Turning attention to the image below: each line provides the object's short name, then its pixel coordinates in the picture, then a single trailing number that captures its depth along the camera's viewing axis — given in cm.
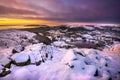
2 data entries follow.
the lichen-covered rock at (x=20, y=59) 803
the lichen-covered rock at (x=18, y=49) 915
